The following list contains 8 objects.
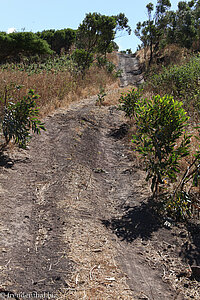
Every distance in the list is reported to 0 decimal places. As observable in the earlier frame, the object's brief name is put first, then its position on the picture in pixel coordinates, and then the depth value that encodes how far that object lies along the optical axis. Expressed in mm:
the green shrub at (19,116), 4133
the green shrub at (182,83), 7948
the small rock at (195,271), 2447
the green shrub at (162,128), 3352
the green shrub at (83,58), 13301
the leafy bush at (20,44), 16312
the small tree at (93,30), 13734
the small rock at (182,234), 3107
